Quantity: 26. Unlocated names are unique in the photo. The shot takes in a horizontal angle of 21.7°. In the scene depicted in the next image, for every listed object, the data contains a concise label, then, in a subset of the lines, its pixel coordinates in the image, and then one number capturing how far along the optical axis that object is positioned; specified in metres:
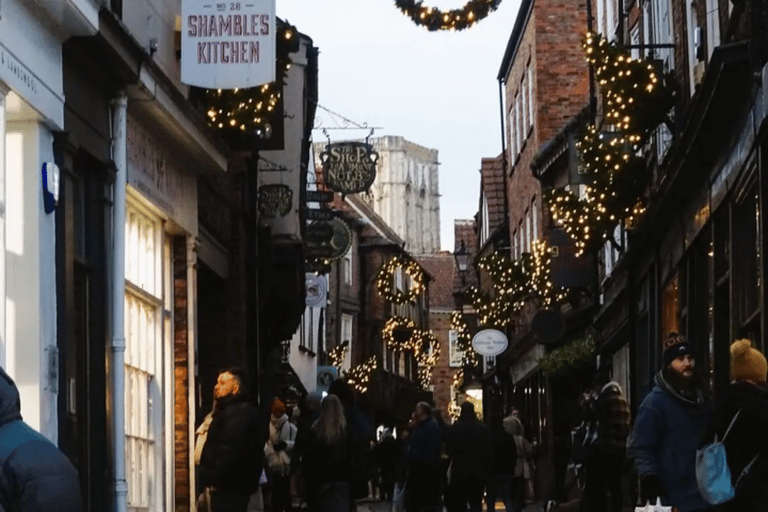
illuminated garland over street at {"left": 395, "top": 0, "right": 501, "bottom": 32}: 13.13
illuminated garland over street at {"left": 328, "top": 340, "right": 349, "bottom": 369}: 65.56
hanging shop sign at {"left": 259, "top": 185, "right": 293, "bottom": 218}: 30.44
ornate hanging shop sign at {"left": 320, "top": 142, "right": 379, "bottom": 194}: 42.19
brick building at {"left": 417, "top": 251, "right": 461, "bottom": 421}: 110.44
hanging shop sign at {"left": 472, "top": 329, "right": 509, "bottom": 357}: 45.28
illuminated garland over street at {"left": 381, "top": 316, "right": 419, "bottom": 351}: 74.88
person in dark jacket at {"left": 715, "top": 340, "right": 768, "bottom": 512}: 10.67
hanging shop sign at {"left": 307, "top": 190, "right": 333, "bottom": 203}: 39.59
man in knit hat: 11.84
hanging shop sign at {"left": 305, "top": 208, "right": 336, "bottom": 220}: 40.38
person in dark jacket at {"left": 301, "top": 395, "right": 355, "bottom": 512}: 17.61
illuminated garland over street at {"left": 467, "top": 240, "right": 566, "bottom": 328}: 37.19
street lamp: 66.81
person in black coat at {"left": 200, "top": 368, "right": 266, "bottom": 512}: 14.75
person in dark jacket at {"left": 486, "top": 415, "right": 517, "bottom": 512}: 25.20
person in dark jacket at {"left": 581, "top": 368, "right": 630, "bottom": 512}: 19.86
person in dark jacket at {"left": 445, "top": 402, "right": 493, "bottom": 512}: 22.84
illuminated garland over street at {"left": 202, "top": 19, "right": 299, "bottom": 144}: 21.59
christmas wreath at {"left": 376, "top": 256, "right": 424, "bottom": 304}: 57.22
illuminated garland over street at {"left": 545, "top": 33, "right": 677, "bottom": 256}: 23.03
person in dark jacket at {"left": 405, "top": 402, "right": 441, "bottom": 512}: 23.39
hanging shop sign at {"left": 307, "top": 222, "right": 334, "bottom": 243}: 40.62
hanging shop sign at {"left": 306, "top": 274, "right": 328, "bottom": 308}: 49.84
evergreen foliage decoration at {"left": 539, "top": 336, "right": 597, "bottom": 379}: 36.78
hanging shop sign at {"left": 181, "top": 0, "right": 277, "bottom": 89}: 18.02
